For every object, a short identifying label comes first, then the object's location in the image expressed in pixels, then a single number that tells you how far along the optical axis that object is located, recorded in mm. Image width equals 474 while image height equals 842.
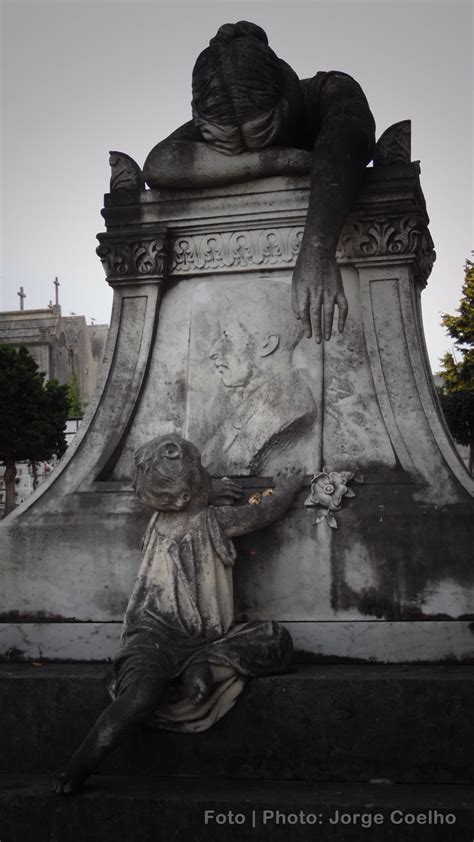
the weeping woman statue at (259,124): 4441
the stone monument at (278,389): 4059
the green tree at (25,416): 31266
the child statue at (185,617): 3467
